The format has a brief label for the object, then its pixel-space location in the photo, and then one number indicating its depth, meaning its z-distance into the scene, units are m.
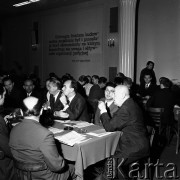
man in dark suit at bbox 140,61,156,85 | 8.29
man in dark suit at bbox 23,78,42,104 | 5.51
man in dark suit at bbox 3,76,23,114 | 5.09
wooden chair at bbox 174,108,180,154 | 4.70
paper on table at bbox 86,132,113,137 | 2.91
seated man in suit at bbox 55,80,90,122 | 3.94
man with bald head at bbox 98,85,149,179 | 2.96
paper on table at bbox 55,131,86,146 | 2.66
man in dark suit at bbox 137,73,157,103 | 6.83
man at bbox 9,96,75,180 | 2.29
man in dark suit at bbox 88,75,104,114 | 5.64
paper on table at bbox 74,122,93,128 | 3.36
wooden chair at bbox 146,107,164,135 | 4.70
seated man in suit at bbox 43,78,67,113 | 4.60
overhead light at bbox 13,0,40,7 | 9.91
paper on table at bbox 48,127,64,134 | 3.08
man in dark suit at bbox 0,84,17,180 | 2.55
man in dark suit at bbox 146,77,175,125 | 5.02
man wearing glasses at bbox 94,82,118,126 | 3.87
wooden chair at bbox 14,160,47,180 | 2.34
